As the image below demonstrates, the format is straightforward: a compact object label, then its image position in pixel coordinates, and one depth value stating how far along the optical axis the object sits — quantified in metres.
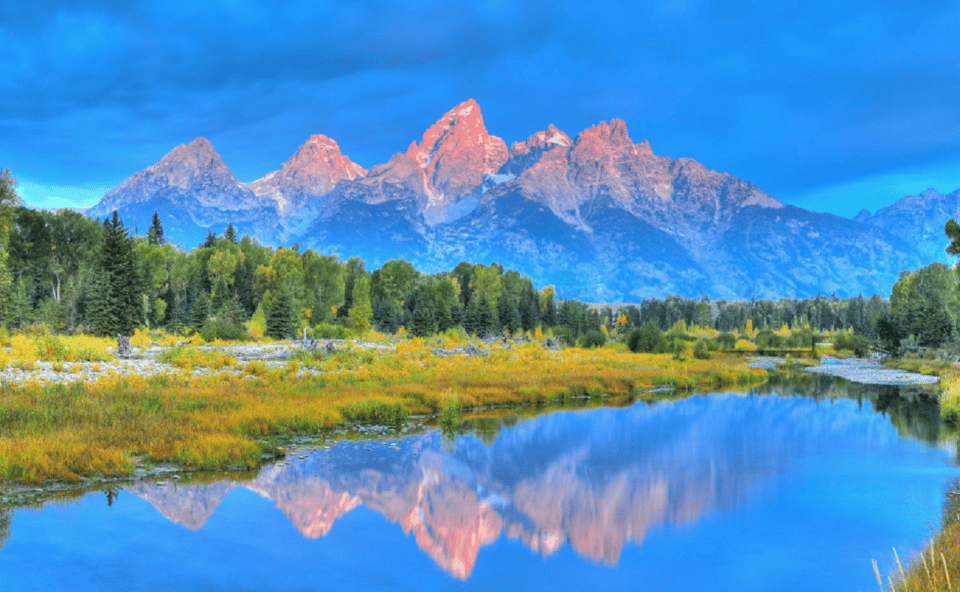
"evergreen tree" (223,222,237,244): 163.50
